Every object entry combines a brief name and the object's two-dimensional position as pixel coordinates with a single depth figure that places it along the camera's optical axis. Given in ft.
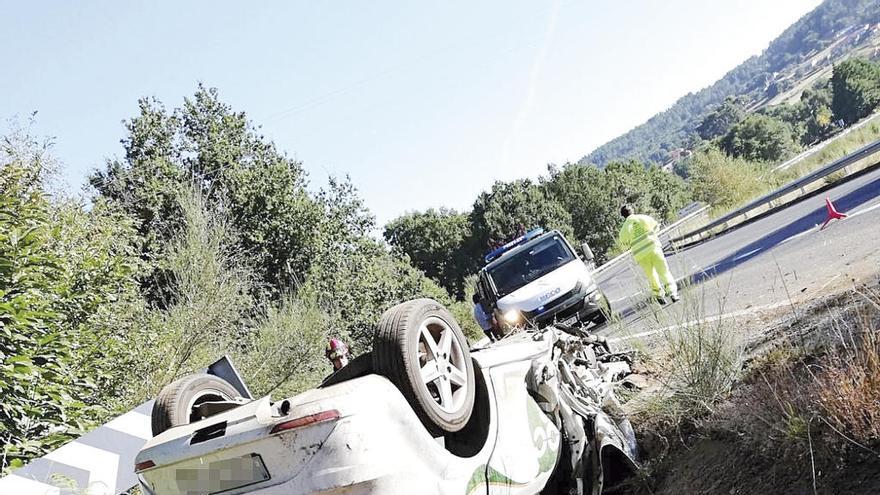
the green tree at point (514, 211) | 196.13
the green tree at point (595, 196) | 201.05
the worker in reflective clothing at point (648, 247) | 31.42
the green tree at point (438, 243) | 232.53
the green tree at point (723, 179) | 125.18
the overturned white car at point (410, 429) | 9.39
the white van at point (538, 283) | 35.65
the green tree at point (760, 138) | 361.10
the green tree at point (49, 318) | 17.62
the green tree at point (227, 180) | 80.28
